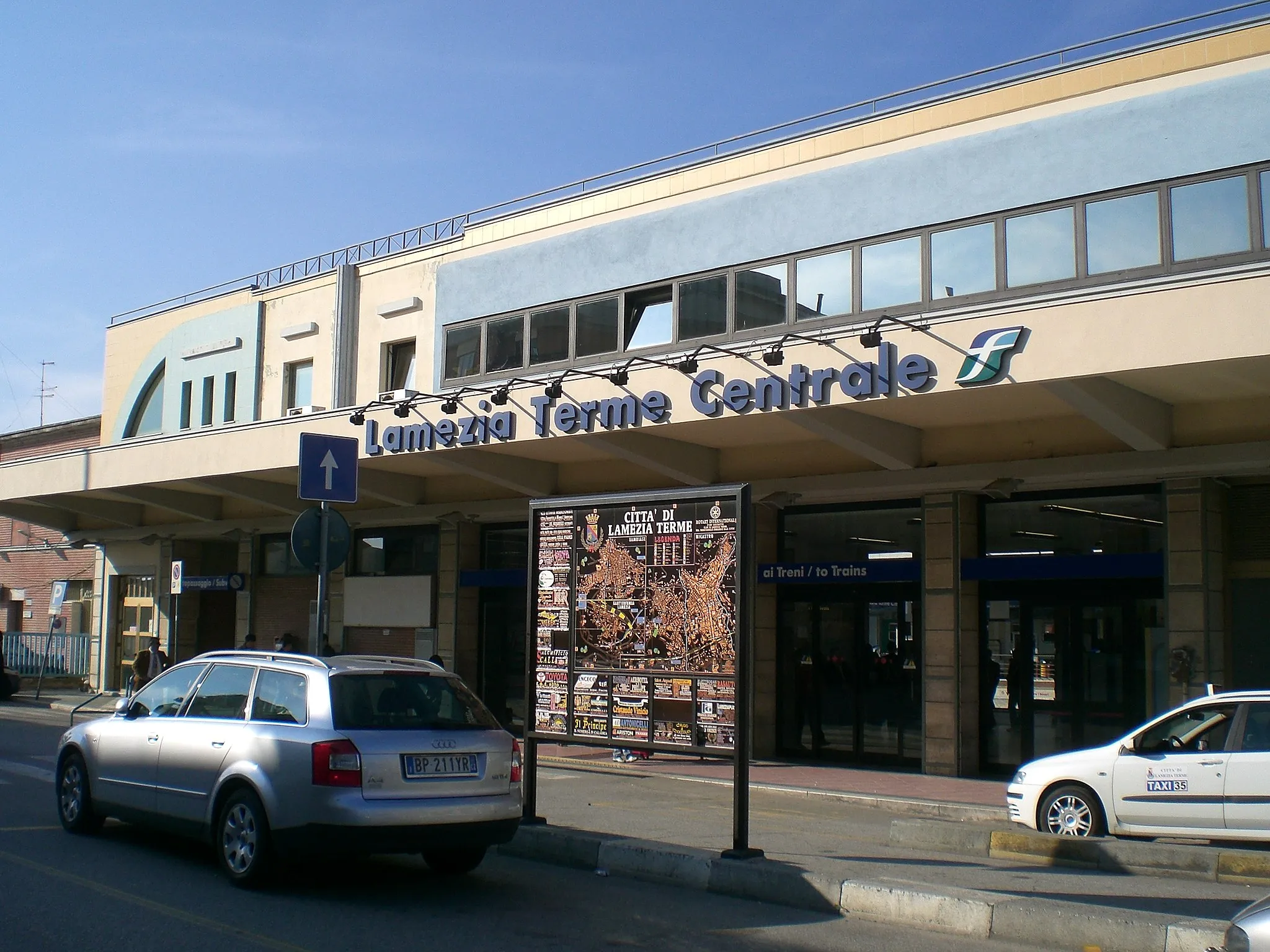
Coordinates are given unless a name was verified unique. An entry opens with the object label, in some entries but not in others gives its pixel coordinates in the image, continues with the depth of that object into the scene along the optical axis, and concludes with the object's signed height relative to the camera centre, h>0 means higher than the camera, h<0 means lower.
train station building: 13.74 +2.65
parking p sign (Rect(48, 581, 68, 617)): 30.22 +0.28
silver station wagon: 8.04 -1.07
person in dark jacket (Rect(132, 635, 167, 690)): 23.97 -1.09
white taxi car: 10.41 -1.43
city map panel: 9.11 -0.05
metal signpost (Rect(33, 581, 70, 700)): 30.25 -0.10
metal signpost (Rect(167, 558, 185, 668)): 24.11 +0.32
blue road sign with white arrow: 12.37 +1.46
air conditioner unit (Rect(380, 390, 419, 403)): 19.86 +3.57
